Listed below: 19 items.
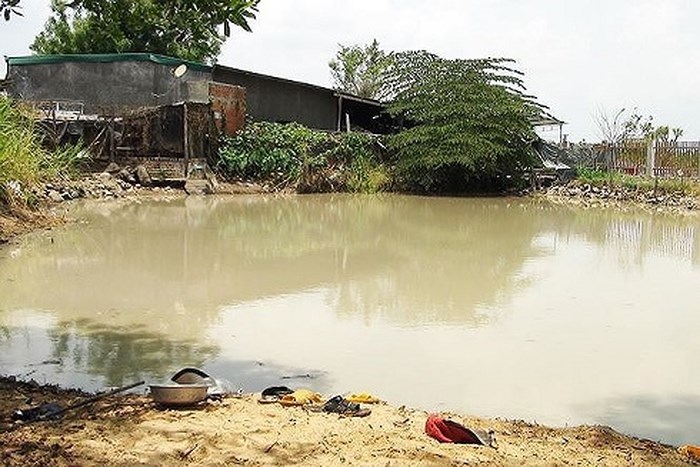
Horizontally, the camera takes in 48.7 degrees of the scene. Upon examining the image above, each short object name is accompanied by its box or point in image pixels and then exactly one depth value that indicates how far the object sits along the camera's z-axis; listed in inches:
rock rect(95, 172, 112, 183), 741.6
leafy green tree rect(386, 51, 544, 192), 845.8
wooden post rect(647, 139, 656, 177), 931.3
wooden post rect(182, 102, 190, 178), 781.9
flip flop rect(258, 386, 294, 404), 168.6
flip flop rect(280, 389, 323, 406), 166.9
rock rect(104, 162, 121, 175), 777.6
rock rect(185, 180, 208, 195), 775.7
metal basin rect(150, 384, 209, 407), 158.4
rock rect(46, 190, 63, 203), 616.5
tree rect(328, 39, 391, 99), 1450.5
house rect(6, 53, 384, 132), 817.5
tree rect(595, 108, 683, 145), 991.0
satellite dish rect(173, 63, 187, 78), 822.5
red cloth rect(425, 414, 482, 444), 139.9
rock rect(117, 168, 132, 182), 772.0
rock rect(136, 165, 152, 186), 774.5
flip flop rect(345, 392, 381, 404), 171.6
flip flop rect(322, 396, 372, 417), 159.2
